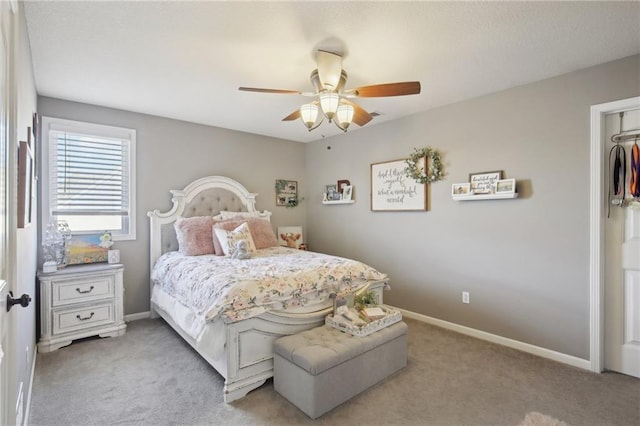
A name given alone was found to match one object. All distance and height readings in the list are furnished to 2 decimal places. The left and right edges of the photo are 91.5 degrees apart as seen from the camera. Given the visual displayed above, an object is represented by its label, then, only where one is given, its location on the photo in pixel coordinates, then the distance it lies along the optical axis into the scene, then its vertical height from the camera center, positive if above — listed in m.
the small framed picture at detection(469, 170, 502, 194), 3.05 +0.31
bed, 2.15 -0.77
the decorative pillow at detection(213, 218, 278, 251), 3.69 -0.21
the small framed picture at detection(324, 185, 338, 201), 4.79 +0.33
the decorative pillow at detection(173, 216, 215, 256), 3.45 -0.27
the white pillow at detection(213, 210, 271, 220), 3.98 -0.04
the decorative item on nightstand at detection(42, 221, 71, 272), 3.03 -0.32
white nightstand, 2.82 -0.88
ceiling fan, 2.20 +0.87
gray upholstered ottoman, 1.95 -1.04
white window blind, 3.24 +0.40
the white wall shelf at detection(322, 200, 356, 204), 4.48 +0.15
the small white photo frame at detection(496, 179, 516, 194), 2.90 +0.24
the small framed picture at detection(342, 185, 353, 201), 4.51 +0.29
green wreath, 3.52 +0.52
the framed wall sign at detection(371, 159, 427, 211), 3.73 +0.28
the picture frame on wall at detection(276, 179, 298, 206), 5.00 +0.32
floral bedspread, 2.18 -0.56
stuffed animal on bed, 3.20 -0.42
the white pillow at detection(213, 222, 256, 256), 3.37 -0.29
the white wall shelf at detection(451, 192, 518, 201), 2.90 +0.15
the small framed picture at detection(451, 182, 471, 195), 3.24 +0.24
